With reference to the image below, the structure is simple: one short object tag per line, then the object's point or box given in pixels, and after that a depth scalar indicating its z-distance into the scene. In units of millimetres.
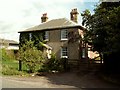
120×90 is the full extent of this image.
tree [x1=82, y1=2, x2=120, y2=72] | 9105
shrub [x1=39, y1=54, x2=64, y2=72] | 12687
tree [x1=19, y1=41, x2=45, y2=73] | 11599
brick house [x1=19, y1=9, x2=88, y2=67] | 15394
